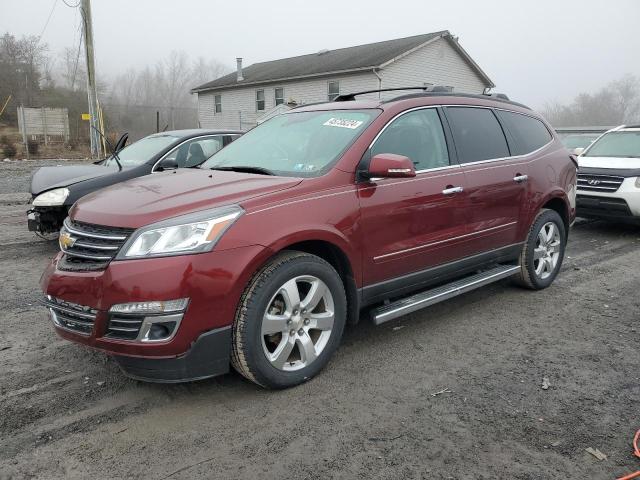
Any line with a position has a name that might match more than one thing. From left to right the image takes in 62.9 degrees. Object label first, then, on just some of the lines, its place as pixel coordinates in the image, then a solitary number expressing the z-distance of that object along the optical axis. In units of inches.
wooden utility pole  602.2
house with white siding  977.5
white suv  308.3
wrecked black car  236.4
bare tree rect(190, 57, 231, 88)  2898.6
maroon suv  108.3
